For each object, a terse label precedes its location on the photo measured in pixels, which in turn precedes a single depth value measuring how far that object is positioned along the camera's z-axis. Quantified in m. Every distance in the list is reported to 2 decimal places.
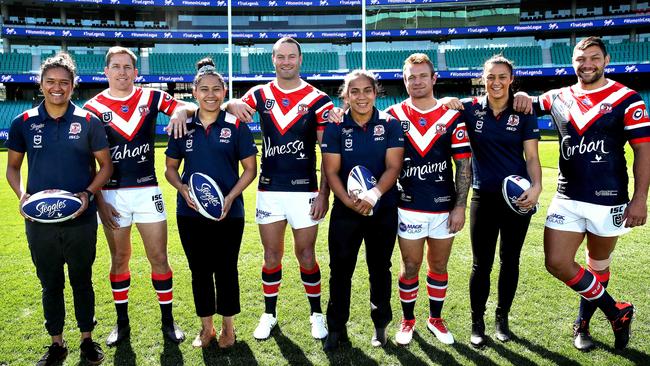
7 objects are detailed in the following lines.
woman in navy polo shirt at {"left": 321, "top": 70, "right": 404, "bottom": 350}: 3.52
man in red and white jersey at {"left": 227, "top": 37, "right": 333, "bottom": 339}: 3.92
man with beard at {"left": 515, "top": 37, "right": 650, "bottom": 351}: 3.54
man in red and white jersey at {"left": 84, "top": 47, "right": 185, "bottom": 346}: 3.79
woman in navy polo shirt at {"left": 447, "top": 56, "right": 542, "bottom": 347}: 3.62
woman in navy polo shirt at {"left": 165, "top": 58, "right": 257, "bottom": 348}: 3.56
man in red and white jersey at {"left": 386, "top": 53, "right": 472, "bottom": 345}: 3.62
